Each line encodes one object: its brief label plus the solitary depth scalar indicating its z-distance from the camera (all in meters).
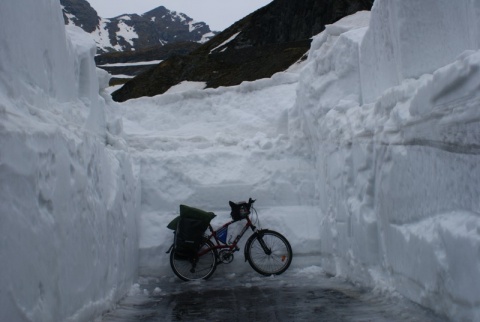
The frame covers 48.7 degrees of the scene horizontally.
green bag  7.77
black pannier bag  7.70
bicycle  7.82
